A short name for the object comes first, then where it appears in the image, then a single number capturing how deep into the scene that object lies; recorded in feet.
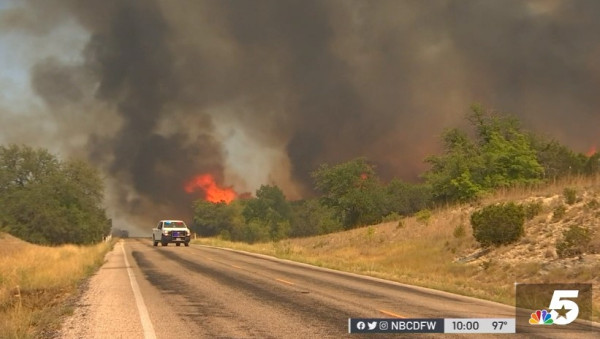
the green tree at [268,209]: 491.31
